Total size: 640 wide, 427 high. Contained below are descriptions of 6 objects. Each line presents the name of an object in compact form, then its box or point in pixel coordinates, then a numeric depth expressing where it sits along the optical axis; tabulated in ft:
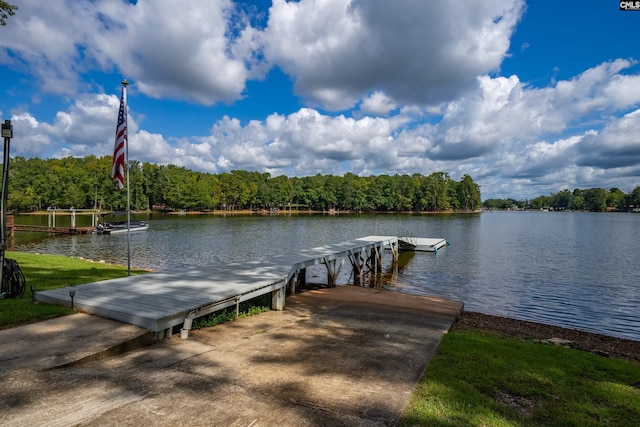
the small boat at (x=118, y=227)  129.59
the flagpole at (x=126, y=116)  35.35
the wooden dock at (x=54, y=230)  127.75
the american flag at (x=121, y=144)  35.22
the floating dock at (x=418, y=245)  103.50
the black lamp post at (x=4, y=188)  24.80
